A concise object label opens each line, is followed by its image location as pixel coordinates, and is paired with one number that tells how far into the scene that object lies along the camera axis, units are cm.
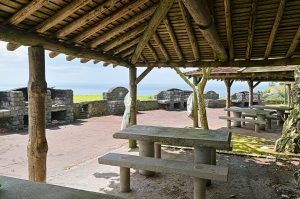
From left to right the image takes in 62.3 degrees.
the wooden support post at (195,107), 1280
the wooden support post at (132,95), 848
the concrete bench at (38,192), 209
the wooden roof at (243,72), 1092
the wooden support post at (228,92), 1406
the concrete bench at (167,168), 407
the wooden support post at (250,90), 1623
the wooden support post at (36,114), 445
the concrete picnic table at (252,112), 1266
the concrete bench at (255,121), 1224
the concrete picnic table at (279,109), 1517
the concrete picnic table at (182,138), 475
